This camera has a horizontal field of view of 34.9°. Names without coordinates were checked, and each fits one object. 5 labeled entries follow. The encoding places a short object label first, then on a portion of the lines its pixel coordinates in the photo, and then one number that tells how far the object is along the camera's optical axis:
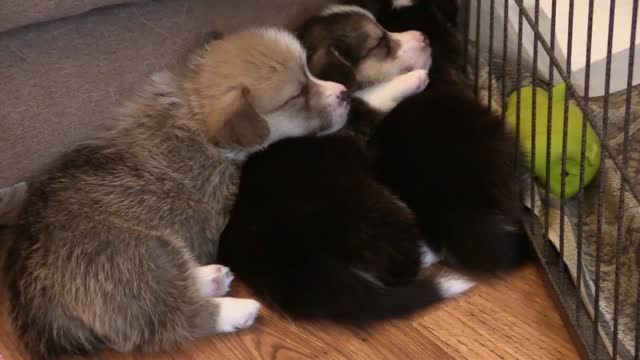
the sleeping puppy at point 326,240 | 0.61
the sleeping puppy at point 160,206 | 0.60
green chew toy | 0.67
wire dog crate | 0.58
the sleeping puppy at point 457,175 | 0.64
